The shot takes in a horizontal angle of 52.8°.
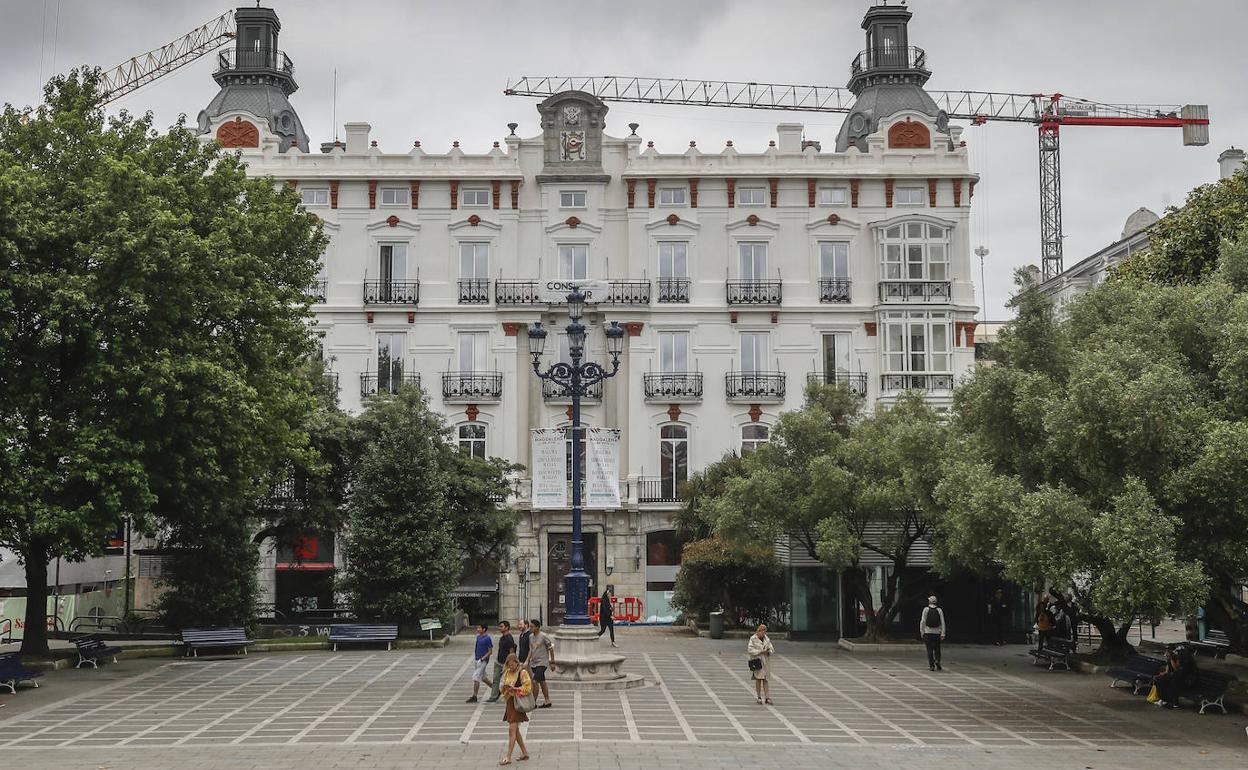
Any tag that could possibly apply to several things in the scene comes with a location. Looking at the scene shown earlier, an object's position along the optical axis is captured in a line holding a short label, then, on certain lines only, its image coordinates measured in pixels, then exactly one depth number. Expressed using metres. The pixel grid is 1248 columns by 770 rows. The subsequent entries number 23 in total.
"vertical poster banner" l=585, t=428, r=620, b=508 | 26.70
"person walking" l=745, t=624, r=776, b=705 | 23.20
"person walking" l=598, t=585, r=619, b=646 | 35.00
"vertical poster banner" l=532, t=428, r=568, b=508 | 26.50
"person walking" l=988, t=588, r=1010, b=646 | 37.02
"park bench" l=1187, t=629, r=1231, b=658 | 29.20
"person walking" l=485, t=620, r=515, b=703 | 22.69
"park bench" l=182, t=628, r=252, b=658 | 31.58
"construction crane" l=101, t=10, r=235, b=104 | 74.06
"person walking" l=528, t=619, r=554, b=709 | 22.23
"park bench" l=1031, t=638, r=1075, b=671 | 29.62
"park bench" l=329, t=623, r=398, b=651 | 34.06
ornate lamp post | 26.48
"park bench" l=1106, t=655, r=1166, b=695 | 24.09
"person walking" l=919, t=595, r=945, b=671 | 28.88
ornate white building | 49.34
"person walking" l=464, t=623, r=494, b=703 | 23.48
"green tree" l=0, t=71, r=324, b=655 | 25.89
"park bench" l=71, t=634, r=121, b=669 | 28.95
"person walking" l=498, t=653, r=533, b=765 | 17.16
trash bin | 39.59
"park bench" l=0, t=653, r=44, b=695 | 24.23
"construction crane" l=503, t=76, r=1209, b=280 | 86.12
